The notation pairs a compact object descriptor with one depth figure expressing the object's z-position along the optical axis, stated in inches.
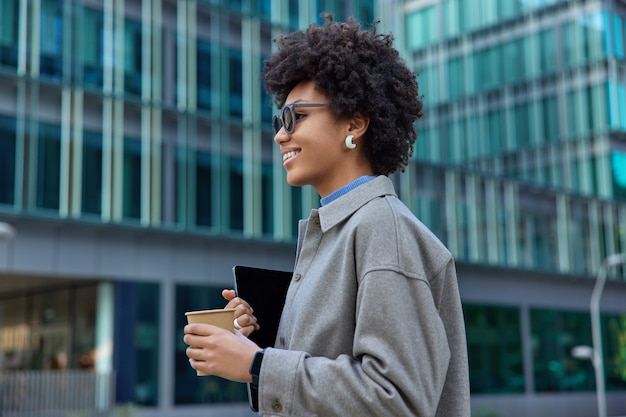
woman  78.9
